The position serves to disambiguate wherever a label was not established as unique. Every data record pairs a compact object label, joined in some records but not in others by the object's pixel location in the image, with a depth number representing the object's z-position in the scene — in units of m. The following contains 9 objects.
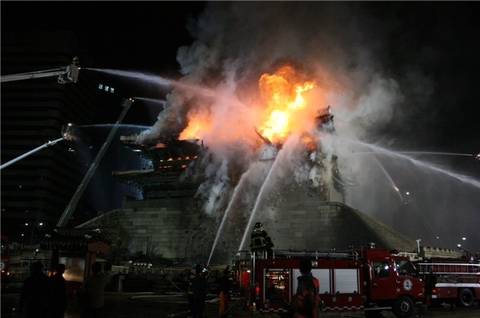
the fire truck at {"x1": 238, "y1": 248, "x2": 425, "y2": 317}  15.17
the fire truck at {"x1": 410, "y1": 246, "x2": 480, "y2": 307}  19.72
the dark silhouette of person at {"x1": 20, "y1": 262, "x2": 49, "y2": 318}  7.80
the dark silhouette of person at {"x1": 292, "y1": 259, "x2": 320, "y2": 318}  6.30
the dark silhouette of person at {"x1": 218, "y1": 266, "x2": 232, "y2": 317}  14.33
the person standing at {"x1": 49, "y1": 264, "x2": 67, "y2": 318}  7.93
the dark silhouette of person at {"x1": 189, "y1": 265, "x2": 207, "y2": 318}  12.23
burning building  40.59
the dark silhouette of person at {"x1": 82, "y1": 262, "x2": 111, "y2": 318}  8.77
